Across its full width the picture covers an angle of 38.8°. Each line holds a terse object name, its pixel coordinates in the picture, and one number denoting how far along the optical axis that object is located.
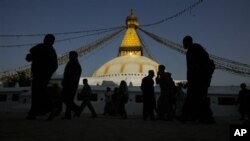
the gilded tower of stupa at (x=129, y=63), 40.59
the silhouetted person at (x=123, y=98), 12.98
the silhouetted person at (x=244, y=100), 13.70
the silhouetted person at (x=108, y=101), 18.59
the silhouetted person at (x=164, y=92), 10.68
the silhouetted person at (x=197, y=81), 8.42
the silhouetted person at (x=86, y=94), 12.63
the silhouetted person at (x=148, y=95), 10.99
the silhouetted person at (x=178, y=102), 13.62
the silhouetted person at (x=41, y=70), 8.26
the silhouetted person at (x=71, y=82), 9.43
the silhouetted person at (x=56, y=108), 8.59
